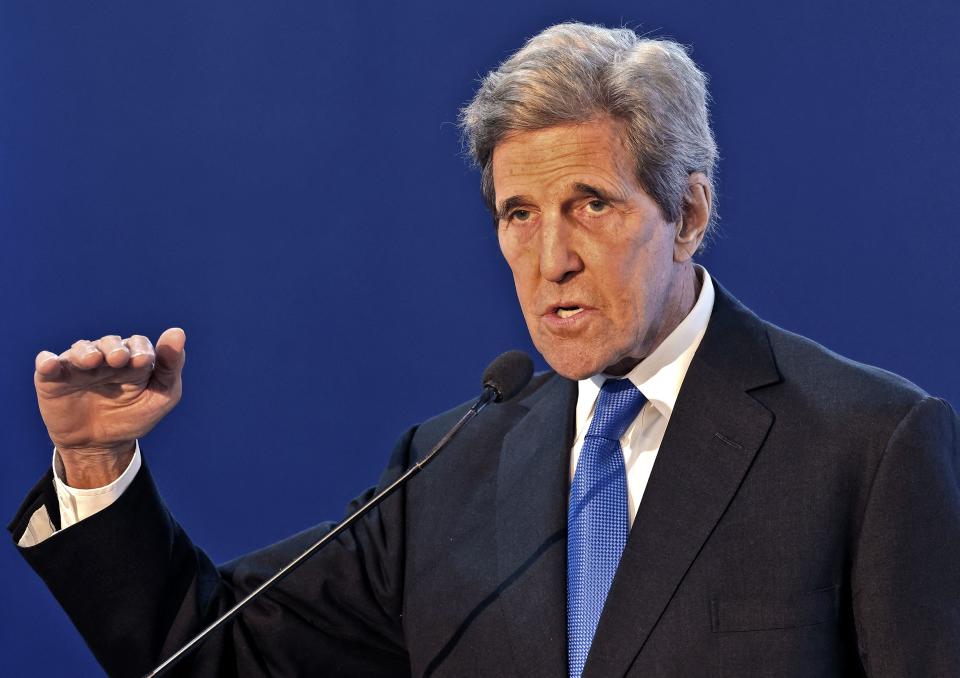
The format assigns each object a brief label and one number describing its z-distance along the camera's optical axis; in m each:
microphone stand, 5.81
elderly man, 5.83
